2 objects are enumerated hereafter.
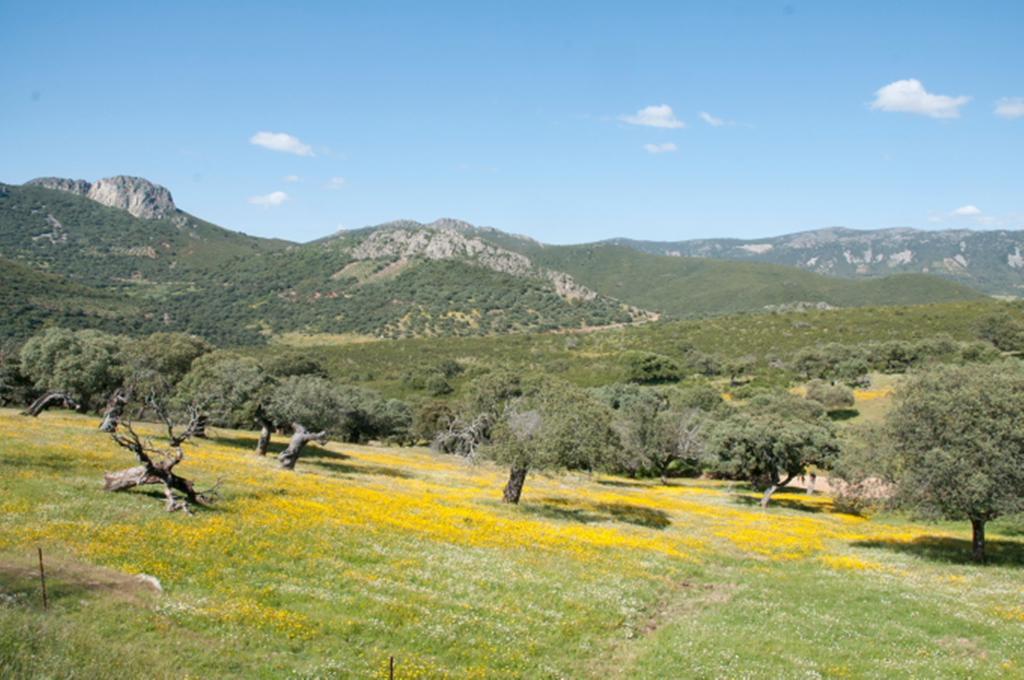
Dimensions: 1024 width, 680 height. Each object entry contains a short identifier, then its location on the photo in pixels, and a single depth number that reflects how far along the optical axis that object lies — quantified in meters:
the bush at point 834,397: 99.31
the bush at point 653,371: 133.75
